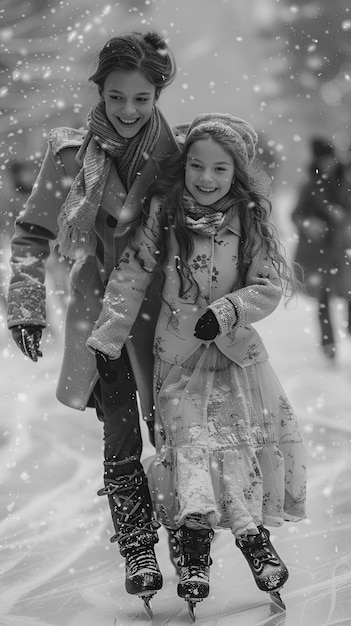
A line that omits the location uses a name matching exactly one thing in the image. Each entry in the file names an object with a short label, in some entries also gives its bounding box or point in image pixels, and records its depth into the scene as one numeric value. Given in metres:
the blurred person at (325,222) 9.07
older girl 4.62
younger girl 4.44
